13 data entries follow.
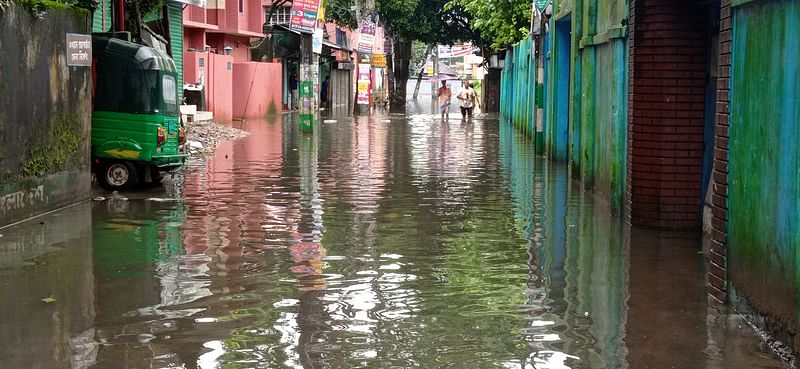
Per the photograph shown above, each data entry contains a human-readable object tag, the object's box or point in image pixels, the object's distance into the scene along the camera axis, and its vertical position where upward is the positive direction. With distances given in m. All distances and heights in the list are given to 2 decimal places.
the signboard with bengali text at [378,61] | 60.85 +2.08
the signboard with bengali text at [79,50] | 13.37 +0.58
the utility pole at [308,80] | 39.47 +0.64
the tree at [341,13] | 50.22 +3.92
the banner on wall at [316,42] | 40.04 +2.05
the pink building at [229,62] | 36.34 +1.25
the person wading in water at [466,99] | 42.81 -0.03
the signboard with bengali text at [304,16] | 37.62 +2.78
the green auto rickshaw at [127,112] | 15.07 -0.20
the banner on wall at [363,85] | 48.91 +0.57
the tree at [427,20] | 58.66 +4.18
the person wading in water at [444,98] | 42.34 +0.01
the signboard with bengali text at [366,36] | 53.31 +2.99
